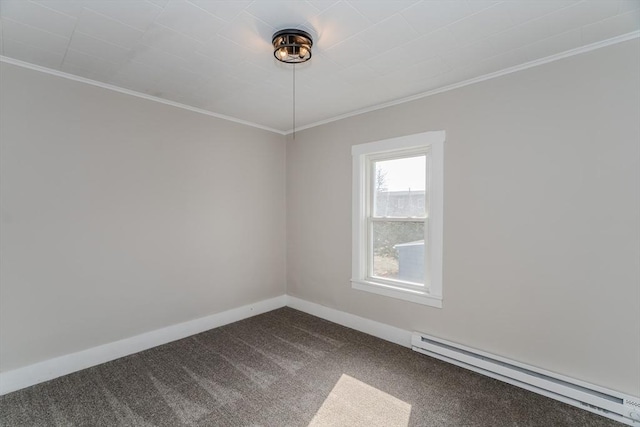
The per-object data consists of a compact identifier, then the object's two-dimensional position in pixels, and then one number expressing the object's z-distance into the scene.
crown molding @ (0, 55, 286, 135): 2.31
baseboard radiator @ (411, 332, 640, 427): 1.97
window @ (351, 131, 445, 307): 2.85
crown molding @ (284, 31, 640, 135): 1.99
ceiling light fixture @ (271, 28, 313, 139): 1.90
